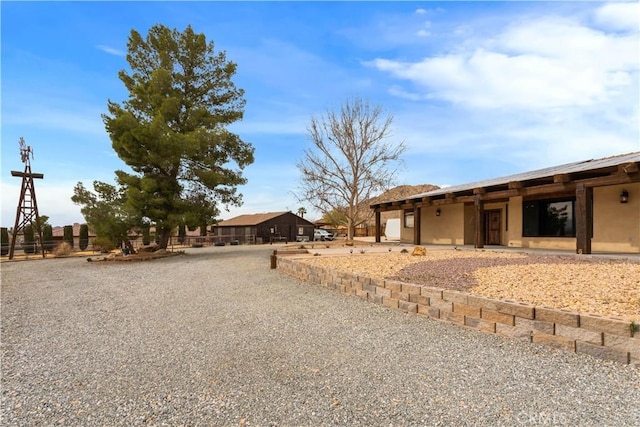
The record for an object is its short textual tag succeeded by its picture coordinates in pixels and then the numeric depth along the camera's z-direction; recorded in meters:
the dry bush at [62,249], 20.61
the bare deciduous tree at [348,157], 20.89
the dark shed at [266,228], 34.38
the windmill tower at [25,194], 18.72
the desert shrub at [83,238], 24.86
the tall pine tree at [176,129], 15.12
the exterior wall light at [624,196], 10.16
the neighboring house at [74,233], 26.52
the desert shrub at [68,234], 25.08
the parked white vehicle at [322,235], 38.61
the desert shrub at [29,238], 21.72
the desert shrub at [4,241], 21.57
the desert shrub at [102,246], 21.53
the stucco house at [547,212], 9.72
